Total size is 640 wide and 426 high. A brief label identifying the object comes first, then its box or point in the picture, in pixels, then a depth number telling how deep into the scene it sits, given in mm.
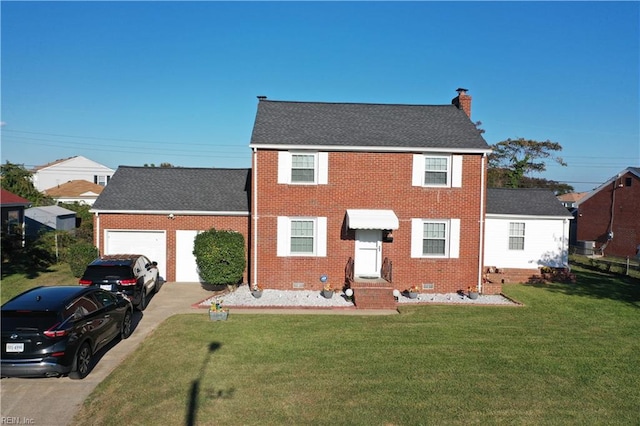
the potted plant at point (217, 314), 13188
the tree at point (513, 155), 54250
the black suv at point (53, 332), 8281
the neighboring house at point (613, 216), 34031
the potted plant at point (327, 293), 16016
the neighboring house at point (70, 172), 62562
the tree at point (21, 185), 41062
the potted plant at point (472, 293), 16422
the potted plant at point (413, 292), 16391
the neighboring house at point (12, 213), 25594
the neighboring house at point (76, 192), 48000
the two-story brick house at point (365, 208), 16953
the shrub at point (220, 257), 16519
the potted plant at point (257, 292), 16016
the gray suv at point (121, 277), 13414
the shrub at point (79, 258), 17766
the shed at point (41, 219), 32062
